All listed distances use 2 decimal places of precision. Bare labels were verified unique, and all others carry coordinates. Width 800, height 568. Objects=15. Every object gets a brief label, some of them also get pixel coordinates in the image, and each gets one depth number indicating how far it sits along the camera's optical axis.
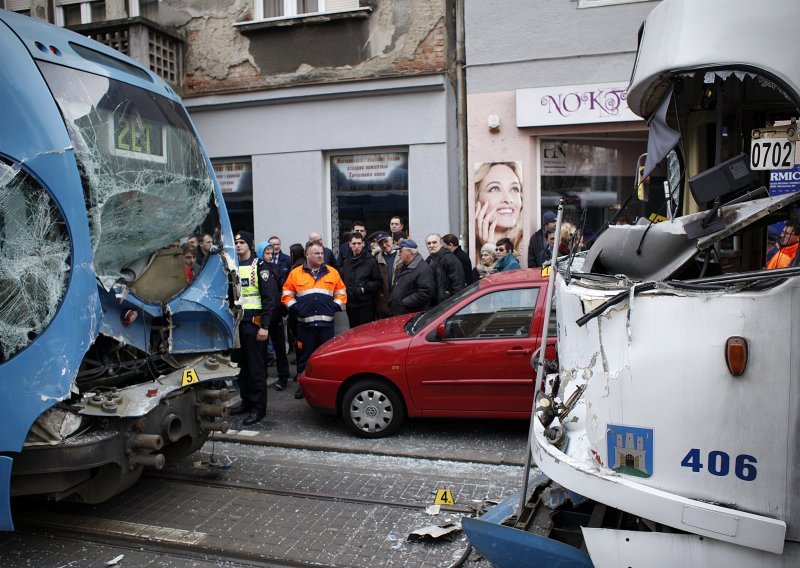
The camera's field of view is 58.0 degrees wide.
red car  6.77
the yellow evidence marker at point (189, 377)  5.38
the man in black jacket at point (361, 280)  9.60
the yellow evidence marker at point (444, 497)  5.35
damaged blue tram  4.44
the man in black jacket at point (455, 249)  9.52
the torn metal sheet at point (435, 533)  4.78
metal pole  3.76
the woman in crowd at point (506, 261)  9.34
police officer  7.66
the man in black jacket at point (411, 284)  8.52
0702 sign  3.44
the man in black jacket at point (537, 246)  9.91
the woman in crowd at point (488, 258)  9.57
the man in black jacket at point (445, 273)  8.93
